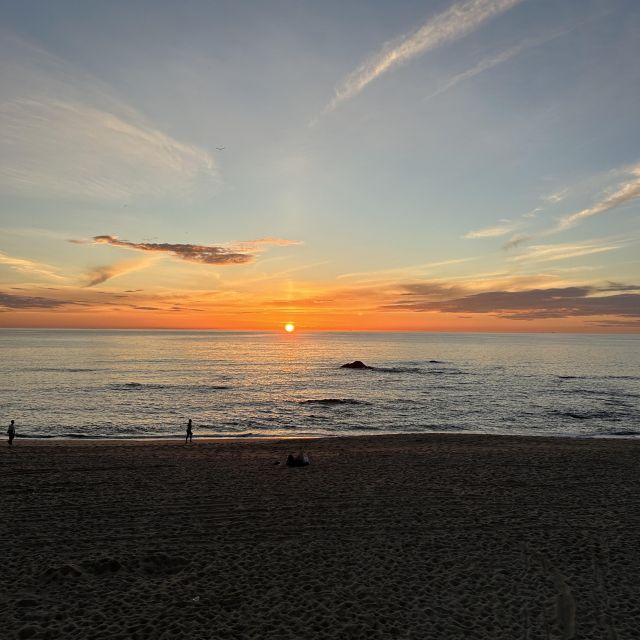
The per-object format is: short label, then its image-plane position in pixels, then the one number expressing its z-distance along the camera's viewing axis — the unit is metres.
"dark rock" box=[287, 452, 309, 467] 22.28
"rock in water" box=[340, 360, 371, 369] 97.88
